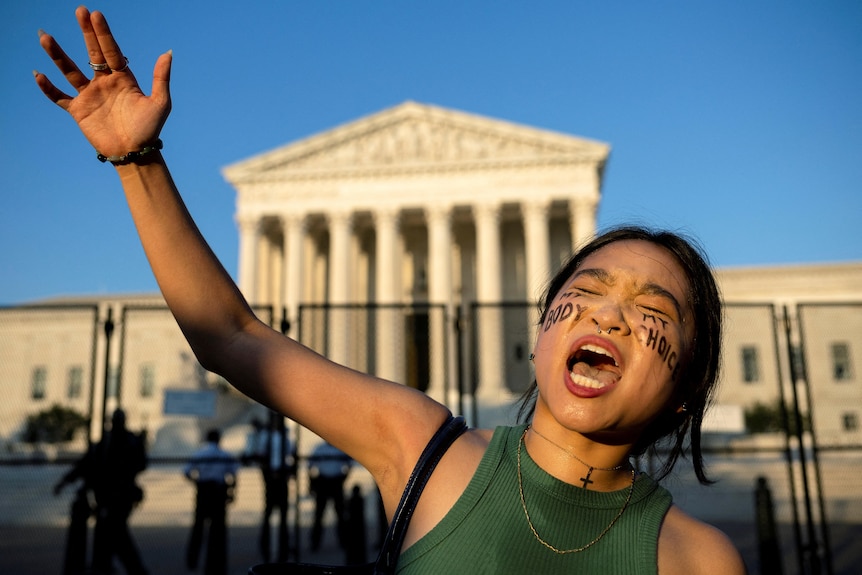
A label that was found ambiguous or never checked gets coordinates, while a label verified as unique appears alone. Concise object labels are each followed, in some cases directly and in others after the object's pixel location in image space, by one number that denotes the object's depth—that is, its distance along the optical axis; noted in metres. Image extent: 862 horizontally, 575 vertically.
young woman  1.42
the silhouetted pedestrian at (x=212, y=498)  9.87
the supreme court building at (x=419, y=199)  43.06
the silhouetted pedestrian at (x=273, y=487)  8.82
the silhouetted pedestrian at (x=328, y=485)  11.68
